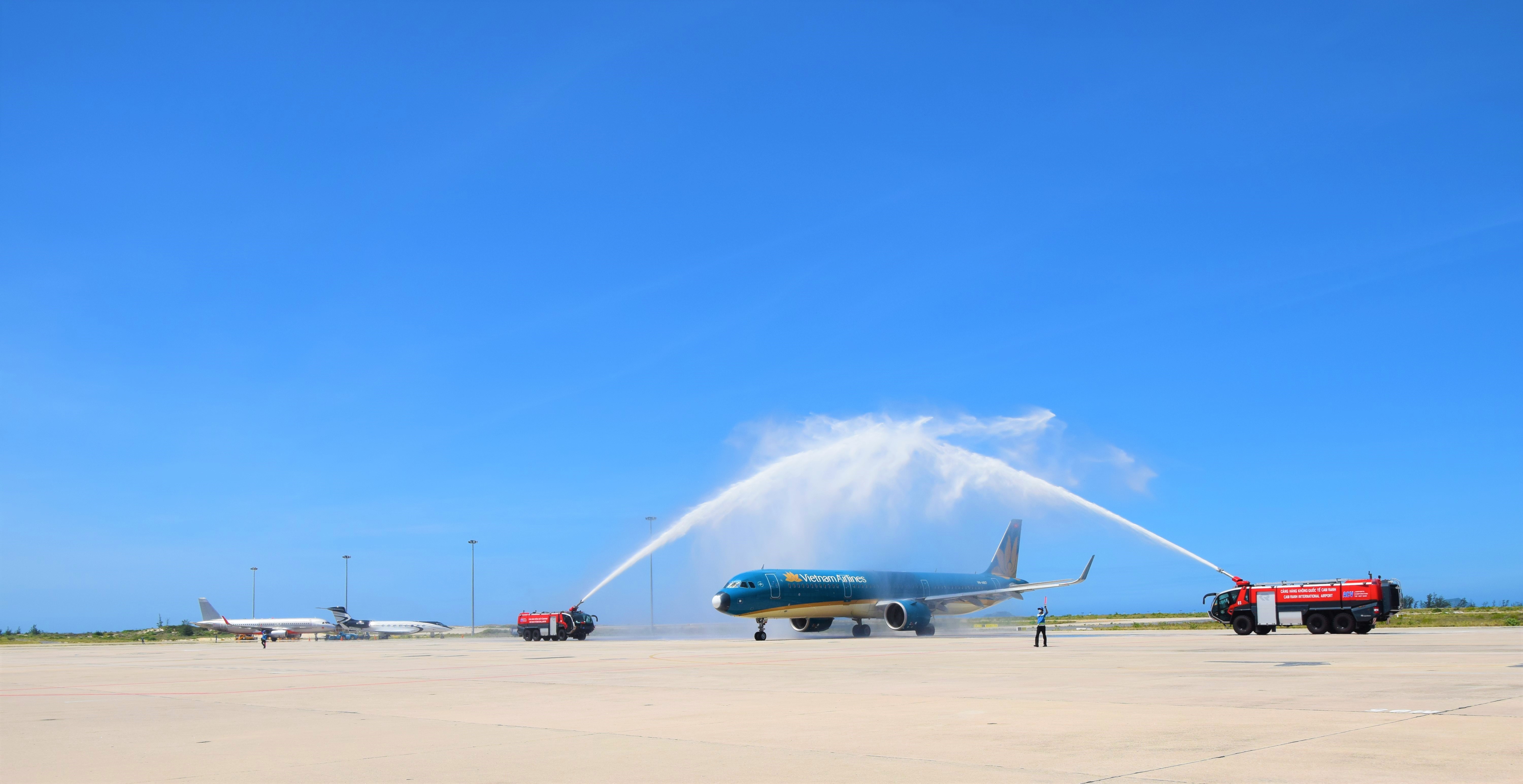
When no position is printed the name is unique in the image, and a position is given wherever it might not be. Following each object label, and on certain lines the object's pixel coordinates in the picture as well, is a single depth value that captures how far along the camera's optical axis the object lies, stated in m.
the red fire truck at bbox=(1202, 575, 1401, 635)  44.06
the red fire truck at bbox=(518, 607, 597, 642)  58.53
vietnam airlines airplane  53.59
